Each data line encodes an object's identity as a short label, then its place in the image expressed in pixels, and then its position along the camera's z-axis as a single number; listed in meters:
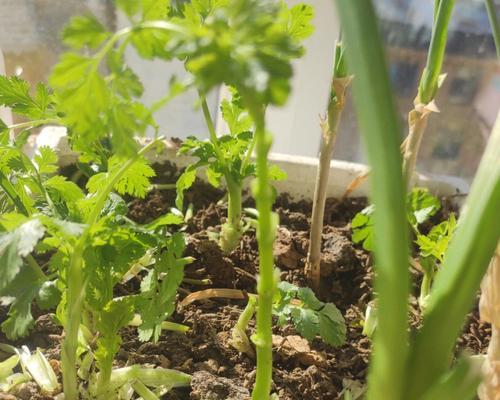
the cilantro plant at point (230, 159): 0.37
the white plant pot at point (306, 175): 0.45
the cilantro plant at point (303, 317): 0.34
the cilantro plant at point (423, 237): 0.36
